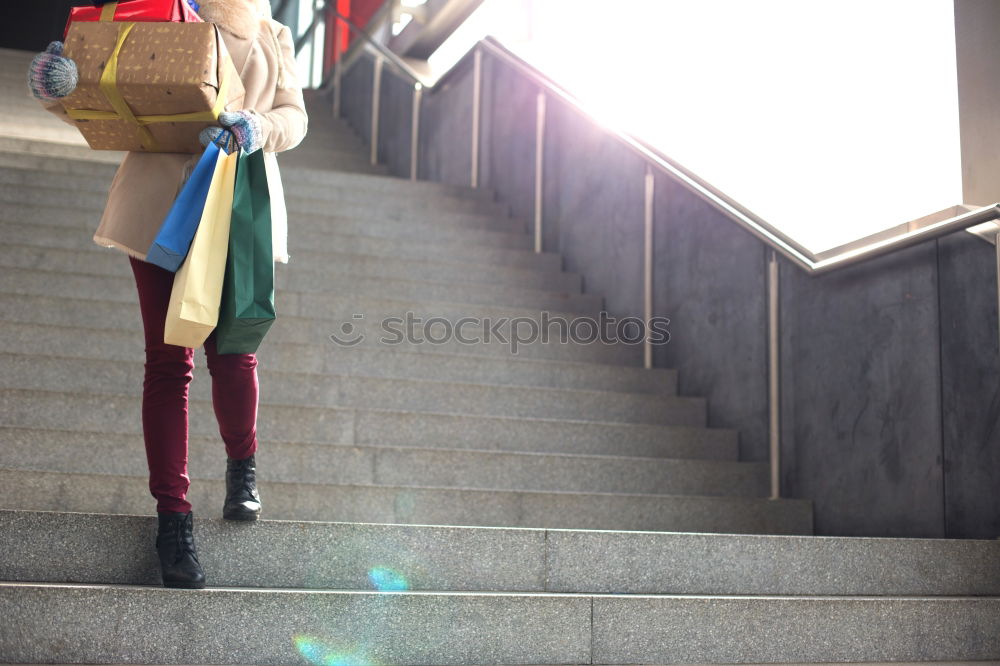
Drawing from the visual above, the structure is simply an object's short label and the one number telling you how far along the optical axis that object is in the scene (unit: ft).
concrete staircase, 7.95
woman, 7.73
